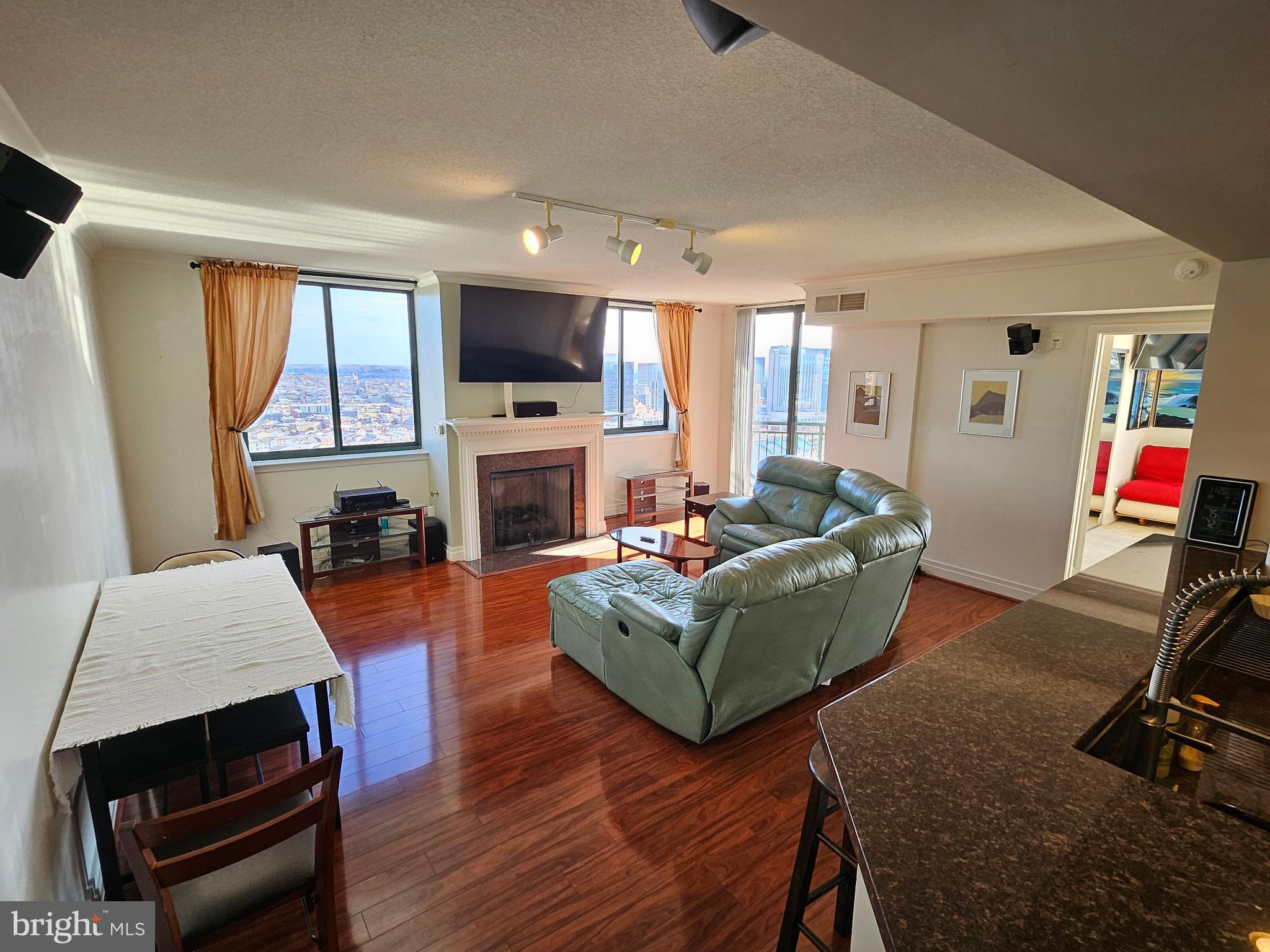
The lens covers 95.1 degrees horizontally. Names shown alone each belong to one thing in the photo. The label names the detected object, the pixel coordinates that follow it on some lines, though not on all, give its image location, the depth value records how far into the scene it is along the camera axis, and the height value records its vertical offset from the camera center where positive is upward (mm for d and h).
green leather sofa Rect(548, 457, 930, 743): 2469 -1180
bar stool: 1439 -1196
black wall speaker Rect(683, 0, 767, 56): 1092 +674
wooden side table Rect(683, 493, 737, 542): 5750 -1220
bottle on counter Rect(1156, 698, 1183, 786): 1249 -793
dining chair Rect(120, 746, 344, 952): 1313 -1257
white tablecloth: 1695 -975
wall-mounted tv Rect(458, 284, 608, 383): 5125 +415
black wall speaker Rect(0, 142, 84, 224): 1237 +403
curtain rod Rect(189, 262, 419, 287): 4838 +873
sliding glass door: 6609 +27
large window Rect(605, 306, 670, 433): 6781 +127
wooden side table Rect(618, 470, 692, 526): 6684 -1287
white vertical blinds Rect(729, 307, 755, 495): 7145 -163
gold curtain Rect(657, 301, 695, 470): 6867 +396
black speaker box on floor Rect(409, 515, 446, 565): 5332 -1473
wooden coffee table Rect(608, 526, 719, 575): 4371 -1270
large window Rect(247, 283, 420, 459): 4918 -17
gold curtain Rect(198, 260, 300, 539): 4391 +141
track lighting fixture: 2658 +709
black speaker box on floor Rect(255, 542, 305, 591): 4398 -1350
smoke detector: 3217 +683
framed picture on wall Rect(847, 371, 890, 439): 5148 -146
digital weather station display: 2178 -450
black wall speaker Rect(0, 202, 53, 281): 1274 +295
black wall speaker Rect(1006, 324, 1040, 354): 4152 +371
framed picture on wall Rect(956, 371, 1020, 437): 4438 -105
